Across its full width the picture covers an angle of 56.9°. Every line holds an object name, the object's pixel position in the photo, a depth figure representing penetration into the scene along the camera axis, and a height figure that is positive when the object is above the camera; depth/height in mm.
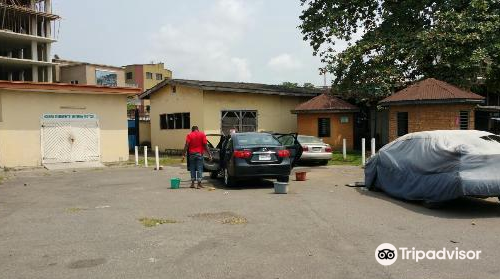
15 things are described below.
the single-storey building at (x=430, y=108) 20922 +1026
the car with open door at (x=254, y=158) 12469 -735
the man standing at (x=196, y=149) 12867 -469
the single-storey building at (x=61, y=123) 19703 +487
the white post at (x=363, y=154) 18781 -992
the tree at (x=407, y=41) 23328 +4690
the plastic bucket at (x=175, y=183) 12914 -1419
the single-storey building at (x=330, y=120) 27328 +650
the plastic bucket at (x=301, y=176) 14578 -1423
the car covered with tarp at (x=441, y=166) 8508 -735
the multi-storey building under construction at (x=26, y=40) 58594 +12275
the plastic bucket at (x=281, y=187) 11641 -1410
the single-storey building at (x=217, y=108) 26641 +1500
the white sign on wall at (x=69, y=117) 20656 +778
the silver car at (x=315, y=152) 19406 -887
